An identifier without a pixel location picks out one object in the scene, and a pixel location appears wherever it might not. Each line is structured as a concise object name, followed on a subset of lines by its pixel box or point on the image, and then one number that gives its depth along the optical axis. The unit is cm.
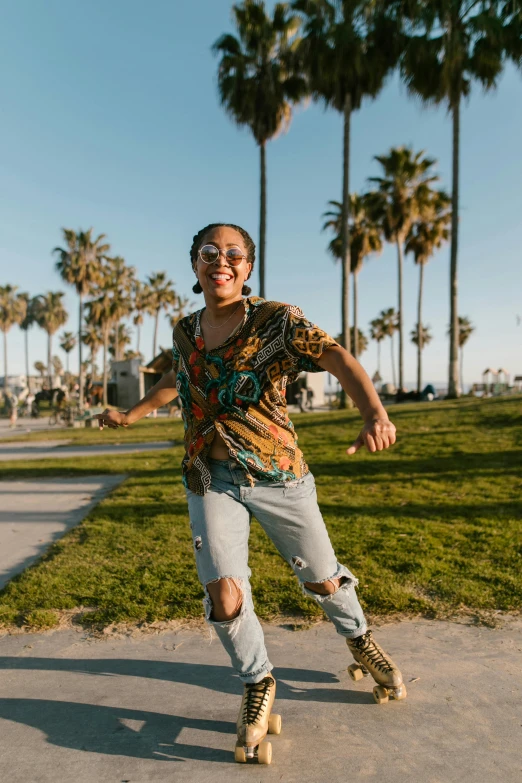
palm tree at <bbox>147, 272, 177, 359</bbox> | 6362
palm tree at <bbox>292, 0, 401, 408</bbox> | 2159
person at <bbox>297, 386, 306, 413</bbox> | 2514
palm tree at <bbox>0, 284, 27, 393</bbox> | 7619
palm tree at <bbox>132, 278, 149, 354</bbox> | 6312
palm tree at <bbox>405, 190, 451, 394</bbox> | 3569
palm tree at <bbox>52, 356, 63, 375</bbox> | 11050
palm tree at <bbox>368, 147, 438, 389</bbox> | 3192
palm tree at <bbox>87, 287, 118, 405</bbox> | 4915
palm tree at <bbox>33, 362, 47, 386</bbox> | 10919
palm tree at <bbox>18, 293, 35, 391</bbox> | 9160
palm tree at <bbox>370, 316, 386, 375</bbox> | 8112
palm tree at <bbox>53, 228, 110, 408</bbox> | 4459
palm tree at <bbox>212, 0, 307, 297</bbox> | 2398
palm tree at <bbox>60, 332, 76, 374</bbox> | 10181
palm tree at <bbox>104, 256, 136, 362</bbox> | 4994
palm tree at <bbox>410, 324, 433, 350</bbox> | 7972
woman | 226
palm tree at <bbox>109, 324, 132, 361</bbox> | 8141
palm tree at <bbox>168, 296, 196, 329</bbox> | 6824
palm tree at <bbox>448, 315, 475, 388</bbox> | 7356
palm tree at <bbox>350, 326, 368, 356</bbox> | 9719
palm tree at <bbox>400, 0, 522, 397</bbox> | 1953
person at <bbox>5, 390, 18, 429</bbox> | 2613
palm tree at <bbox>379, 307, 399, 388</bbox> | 8019
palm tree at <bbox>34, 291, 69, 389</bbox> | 7681
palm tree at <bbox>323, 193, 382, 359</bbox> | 3519
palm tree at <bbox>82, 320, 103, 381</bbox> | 6619
